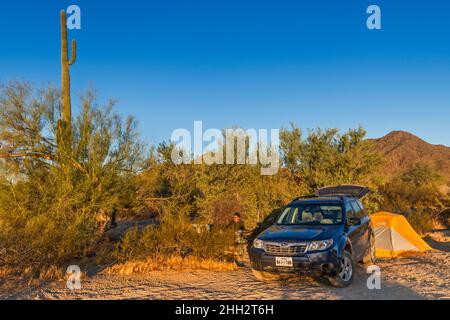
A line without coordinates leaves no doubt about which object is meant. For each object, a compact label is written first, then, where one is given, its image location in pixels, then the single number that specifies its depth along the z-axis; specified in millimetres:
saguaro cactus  10453
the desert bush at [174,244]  9266
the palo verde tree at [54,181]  8461
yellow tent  10734
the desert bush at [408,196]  20902
